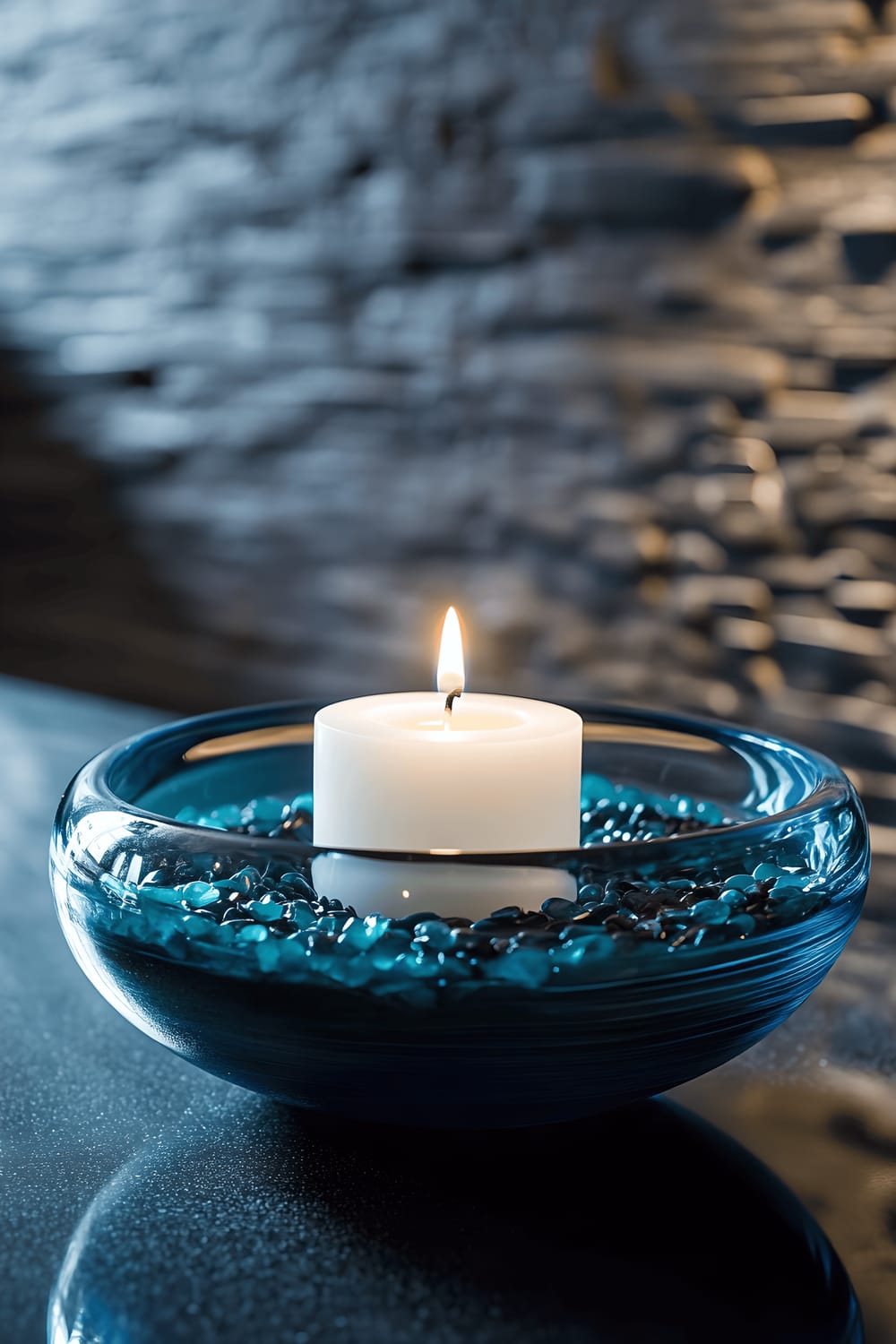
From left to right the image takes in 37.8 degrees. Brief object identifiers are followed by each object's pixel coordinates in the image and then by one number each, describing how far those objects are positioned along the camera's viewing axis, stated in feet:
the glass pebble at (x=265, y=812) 1.56
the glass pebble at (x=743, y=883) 1.12
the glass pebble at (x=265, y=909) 1.10
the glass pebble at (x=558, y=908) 1.03
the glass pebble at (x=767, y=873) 1.11
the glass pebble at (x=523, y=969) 0.97
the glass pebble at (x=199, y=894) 1.07
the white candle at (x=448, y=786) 1.23
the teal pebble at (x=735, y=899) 1.06
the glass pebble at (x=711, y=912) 1.03
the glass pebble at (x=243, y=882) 1.09
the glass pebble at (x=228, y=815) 1.53
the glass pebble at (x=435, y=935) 0.99
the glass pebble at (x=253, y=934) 1.02
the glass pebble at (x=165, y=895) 1.06
